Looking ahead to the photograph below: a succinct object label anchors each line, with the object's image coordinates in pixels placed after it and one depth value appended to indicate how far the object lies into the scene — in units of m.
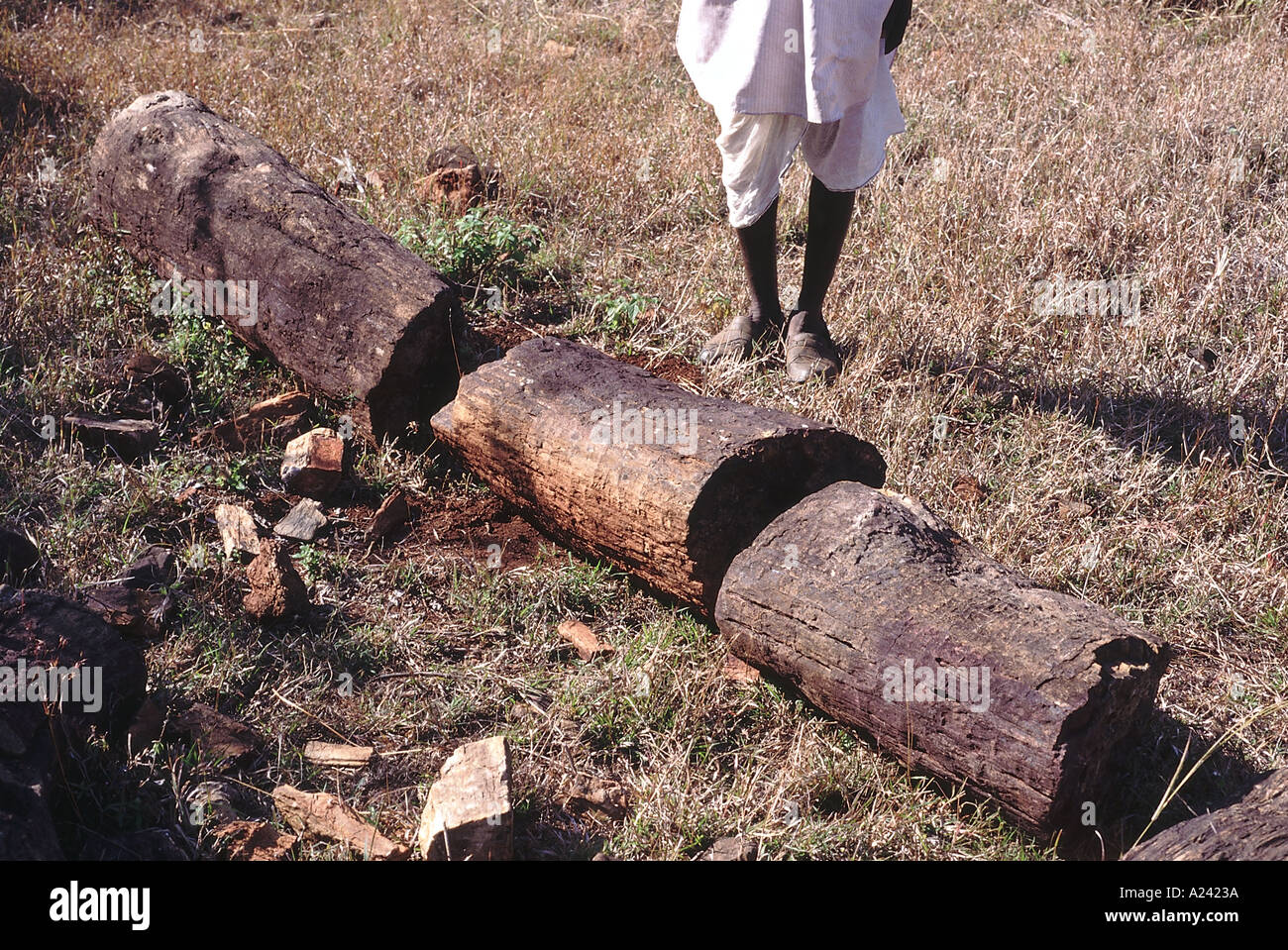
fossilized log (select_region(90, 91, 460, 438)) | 3.58
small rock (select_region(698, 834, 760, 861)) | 2.43
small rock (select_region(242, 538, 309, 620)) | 2.98
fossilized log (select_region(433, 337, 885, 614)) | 2.89
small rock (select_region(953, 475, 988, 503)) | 3.51
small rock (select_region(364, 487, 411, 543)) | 3.39
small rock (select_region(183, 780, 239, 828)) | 2.40
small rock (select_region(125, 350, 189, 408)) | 3.74
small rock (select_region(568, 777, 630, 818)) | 2.59
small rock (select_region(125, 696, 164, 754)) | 2.55
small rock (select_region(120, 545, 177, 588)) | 3.05
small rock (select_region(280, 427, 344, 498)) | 3.49
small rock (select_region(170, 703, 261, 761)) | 2.59
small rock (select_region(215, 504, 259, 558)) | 3.21
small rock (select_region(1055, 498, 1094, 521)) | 3.46
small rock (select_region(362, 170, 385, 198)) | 4.96
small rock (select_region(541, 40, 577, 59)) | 6.66
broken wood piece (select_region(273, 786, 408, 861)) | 2.38
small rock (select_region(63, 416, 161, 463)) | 3.54
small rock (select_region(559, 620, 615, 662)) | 3.03
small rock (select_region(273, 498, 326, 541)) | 3.35
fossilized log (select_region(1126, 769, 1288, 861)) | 2.12
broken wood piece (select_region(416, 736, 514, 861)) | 2.35
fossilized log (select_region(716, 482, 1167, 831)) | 2.34
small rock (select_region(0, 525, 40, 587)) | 3.02
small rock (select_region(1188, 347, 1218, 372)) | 4.09
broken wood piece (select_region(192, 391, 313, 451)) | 3.63
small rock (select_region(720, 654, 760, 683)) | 2.94
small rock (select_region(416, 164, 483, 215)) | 4.88
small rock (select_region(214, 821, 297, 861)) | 2.35
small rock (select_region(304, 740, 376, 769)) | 2.64
